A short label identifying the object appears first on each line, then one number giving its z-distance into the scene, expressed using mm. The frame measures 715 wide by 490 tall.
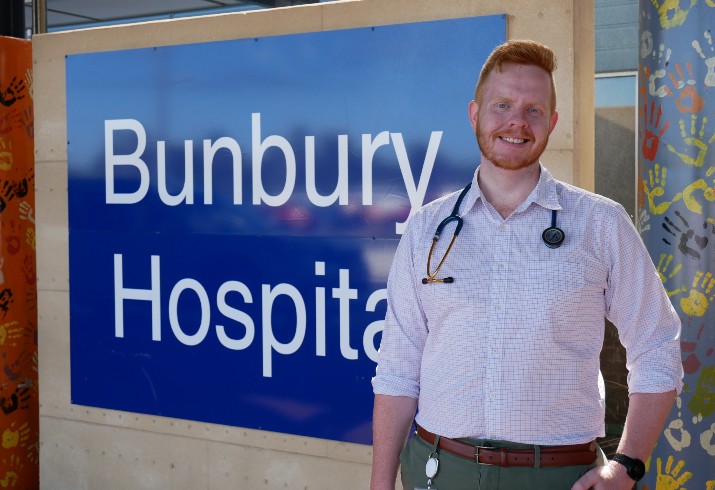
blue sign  3613
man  1967
